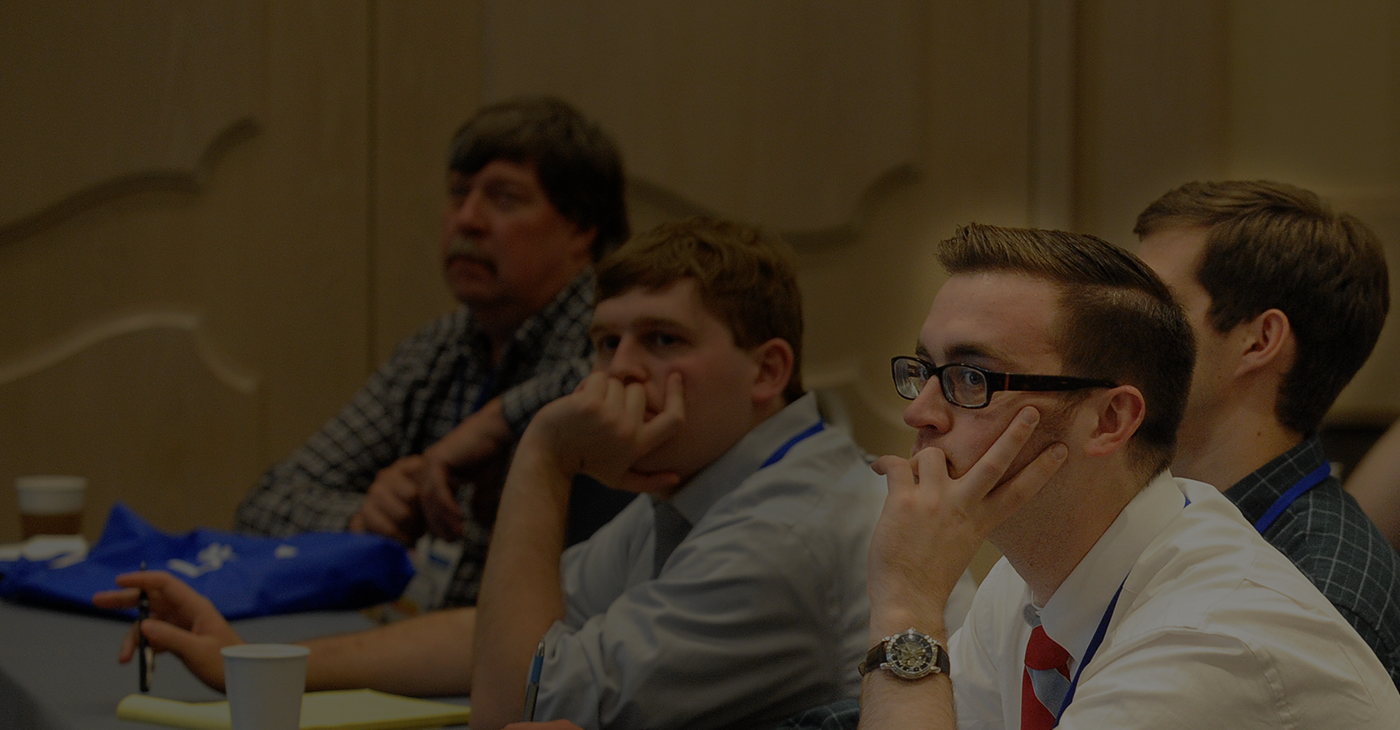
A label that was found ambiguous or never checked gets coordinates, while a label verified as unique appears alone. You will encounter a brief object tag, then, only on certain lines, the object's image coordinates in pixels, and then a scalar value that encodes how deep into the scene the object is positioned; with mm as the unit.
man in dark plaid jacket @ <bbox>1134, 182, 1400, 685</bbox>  5075
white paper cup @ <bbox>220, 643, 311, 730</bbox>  4833
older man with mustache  6248
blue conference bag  5672
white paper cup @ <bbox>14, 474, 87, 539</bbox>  6312
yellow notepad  5003
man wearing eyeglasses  4651
